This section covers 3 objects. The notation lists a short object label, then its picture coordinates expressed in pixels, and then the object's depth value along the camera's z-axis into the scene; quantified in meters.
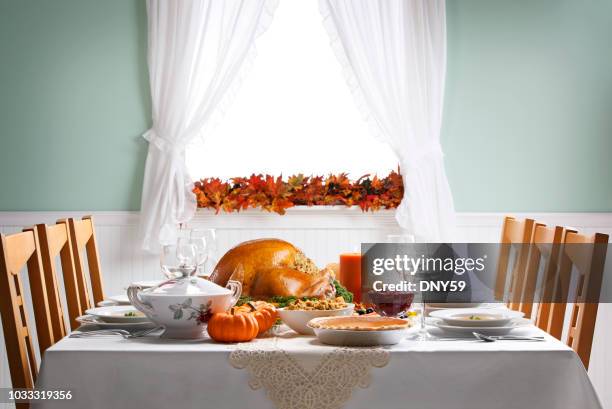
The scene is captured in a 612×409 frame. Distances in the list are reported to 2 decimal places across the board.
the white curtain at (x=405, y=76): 3.79
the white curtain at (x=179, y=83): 3.74
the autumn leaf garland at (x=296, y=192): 3.80
